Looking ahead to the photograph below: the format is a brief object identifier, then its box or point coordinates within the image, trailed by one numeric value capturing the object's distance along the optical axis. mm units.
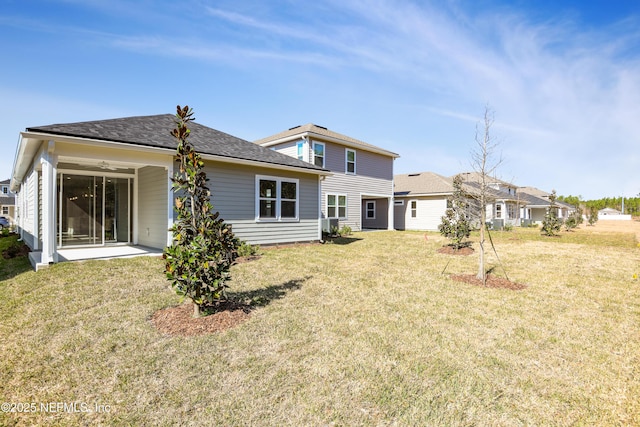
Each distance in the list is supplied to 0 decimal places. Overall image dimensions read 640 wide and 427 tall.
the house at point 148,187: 8391
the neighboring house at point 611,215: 58469
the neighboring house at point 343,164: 17203
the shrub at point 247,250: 9336
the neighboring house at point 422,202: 22922
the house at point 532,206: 36181
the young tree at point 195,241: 4117
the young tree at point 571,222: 26905
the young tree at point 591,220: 36925
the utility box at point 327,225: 14766
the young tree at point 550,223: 19670
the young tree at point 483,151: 7078
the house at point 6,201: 42844
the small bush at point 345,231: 16938
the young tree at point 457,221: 12258
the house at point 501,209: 25588
